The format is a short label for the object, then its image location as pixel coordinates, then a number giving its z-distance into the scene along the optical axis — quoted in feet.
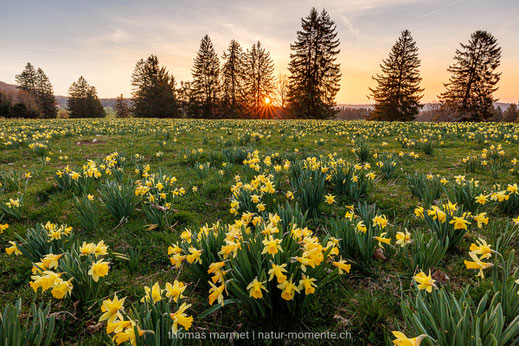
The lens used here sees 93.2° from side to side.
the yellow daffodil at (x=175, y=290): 4.27
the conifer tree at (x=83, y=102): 171.63
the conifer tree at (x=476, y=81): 109.40
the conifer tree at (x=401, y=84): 117.29
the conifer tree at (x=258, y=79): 149.07
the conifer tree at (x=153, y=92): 149.48
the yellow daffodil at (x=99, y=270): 4.83
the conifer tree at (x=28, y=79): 180.34
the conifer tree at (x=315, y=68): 118.01
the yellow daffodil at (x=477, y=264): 4.15
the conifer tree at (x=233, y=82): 145.28
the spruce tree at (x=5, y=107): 126.00
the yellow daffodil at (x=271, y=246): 4.63
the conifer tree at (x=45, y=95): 178.76
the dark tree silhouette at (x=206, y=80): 147.13
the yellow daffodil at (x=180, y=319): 3.83
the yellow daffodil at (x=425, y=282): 4.21
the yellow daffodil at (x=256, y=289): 4.38
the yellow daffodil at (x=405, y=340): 3.12
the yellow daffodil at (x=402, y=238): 5.97
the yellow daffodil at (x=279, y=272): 4.33
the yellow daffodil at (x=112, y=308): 3.82
